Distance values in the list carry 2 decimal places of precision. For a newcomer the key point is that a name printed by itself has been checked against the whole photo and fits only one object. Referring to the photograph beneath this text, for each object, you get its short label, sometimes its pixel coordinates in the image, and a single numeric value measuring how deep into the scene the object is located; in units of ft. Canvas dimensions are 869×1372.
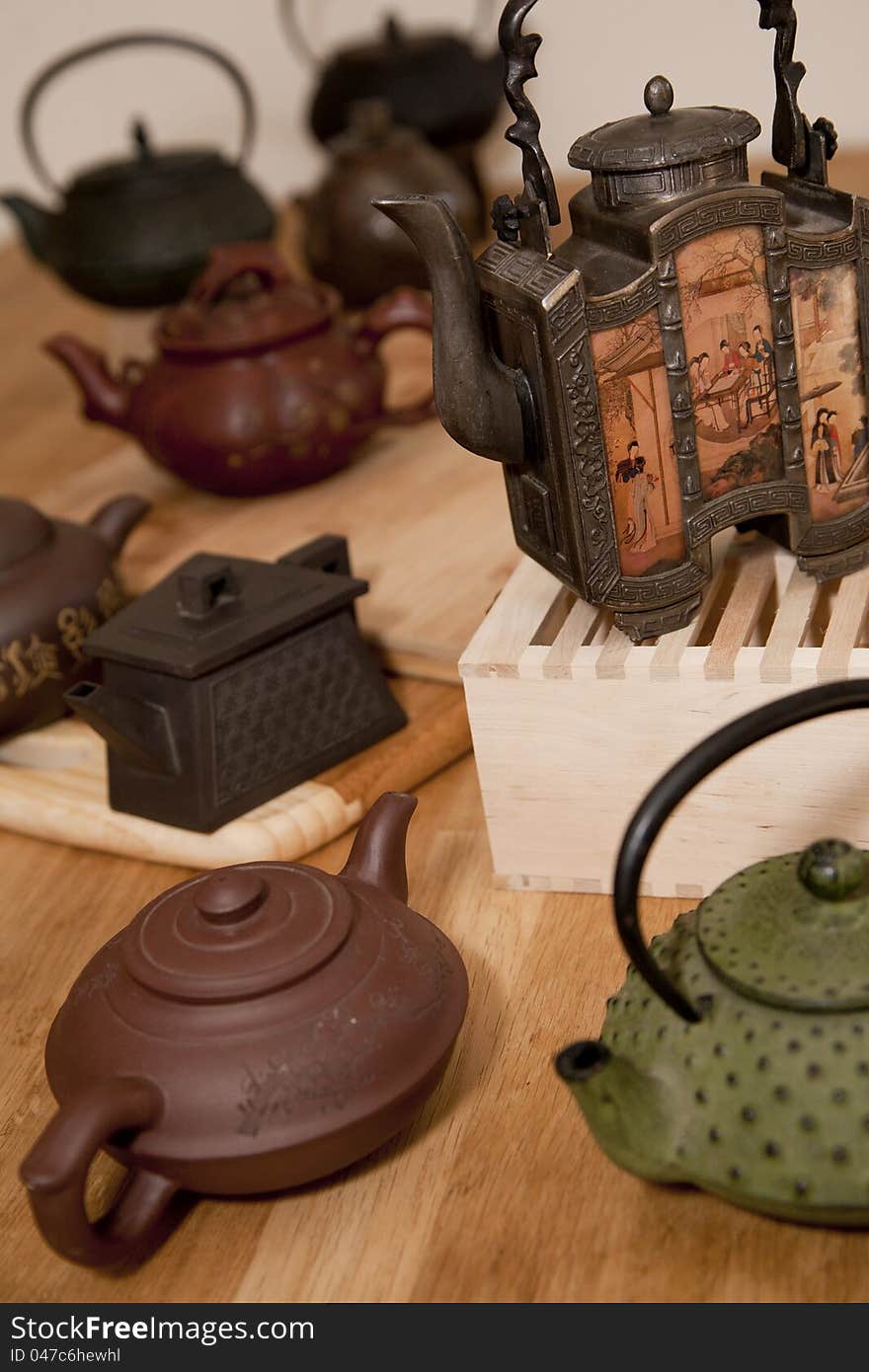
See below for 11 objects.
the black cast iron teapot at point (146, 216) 6.88
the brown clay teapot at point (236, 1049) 2.68
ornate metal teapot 3.14
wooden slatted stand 3.33
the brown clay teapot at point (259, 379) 5.44
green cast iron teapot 2.43
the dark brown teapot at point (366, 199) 7.24
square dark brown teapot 3.85
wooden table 2.69
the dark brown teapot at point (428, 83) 8.20
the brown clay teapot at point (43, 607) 4.34
